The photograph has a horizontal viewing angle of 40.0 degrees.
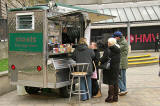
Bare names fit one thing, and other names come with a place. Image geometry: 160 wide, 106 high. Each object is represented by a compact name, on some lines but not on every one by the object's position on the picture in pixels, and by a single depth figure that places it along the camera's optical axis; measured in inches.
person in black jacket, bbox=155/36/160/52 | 768.0
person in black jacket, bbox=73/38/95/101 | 245.4
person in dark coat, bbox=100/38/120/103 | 237.6
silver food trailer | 234.8
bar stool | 237.9
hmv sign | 873.5
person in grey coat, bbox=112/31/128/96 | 265.1
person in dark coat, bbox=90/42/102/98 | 262.3
